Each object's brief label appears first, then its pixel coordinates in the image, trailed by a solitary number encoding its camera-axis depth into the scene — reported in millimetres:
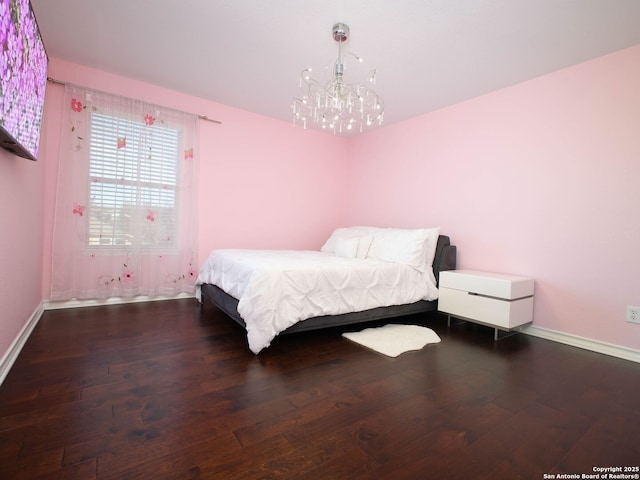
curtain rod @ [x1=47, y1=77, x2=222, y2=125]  3702
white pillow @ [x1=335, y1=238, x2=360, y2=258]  3467
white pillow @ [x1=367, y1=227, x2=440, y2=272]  3133
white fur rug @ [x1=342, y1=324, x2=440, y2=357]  2361
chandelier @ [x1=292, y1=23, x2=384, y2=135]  2250
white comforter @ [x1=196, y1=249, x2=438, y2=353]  2207
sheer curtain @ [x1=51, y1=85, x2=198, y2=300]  3047
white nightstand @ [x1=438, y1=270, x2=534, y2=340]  2592
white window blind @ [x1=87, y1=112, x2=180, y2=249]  3158
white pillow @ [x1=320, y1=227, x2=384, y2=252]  3955
